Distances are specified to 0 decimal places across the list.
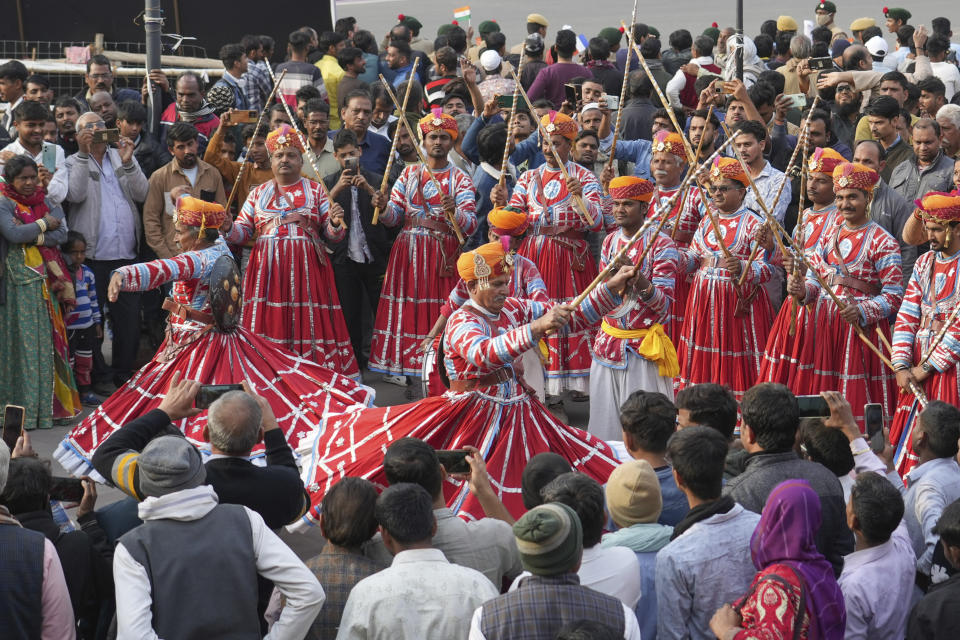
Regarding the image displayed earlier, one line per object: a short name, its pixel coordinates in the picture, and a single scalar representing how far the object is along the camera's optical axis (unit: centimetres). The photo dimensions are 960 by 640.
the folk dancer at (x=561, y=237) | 1693
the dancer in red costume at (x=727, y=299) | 1532
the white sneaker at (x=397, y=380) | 1861
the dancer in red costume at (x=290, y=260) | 1678
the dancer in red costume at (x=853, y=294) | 1405
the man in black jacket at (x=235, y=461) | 868
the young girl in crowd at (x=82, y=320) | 1700
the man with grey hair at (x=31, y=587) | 725
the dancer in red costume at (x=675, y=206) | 1634
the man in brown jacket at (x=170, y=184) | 1783
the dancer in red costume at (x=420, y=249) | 1743
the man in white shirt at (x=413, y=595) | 724
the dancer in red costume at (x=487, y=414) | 1080
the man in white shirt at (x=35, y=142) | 1662
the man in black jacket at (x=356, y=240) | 1786
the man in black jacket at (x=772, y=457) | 855
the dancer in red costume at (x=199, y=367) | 1312
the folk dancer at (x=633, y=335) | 1419
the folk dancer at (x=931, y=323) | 1262
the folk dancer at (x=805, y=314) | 1466
